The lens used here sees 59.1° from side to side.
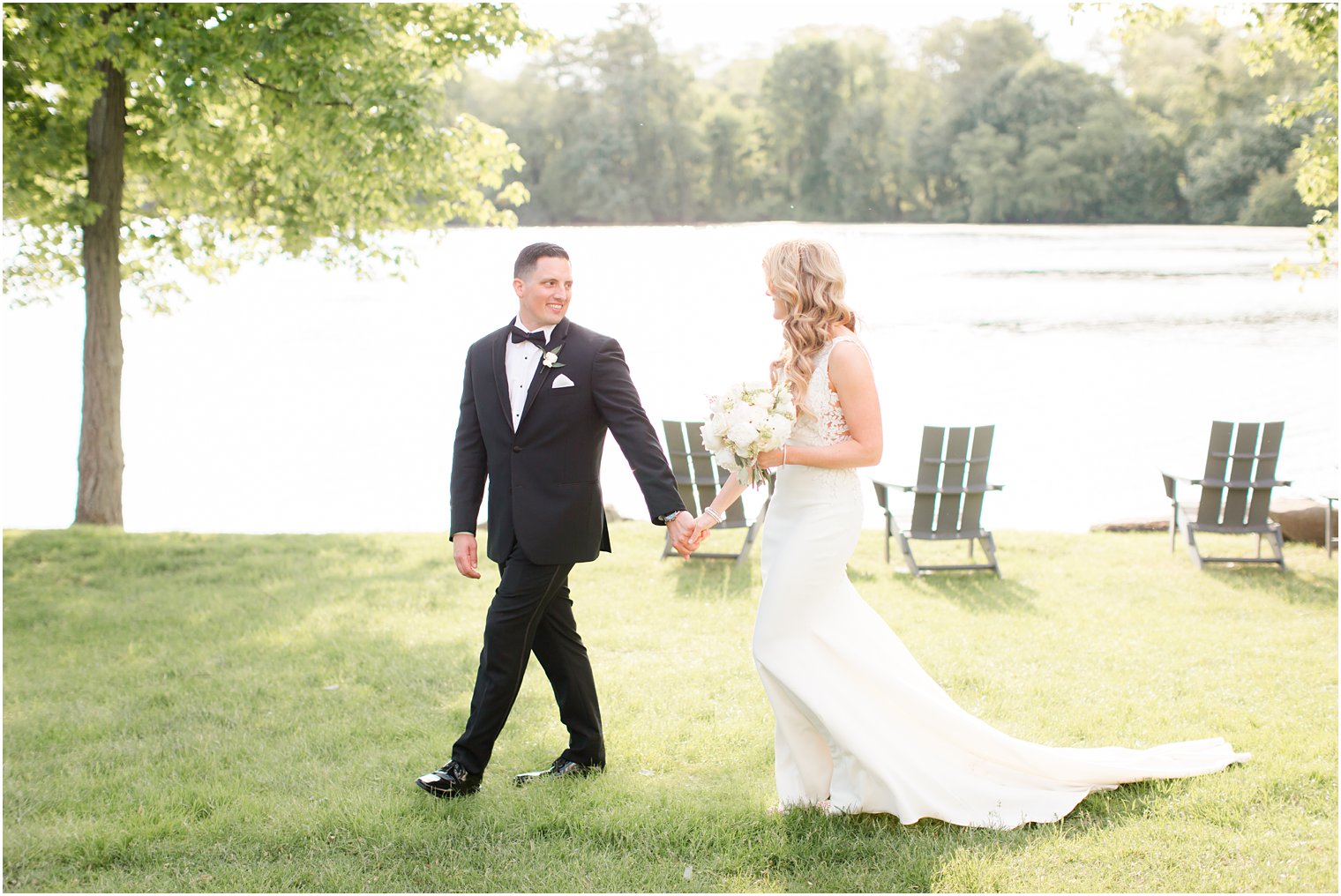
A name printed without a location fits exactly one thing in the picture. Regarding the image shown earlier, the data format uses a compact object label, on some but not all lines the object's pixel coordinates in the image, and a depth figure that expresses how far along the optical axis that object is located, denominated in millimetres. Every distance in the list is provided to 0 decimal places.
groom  4707
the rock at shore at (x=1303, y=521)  10797
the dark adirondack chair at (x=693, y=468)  9859
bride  4449
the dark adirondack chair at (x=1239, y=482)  9758
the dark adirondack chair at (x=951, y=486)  9664
